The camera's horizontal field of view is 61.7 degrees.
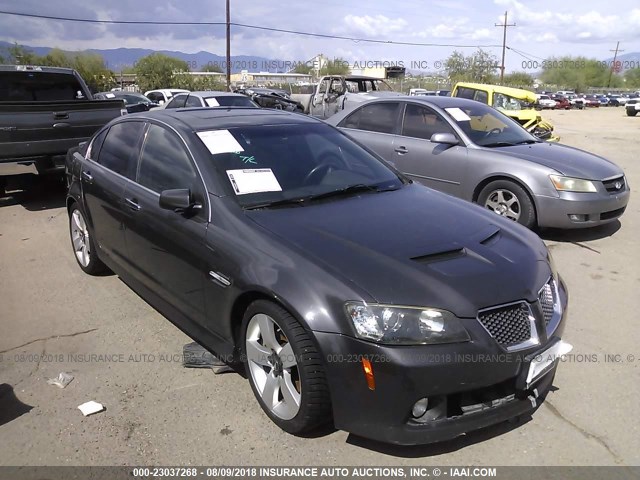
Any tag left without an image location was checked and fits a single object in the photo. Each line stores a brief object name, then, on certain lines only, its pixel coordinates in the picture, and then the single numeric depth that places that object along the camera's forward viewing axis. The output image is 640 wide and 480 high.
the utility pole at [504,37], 63.03
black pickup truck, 7.08
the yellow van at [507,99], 14.62
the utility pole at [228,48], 31.33
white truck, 13.80
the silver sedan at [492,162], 5.87
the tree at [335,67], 69.69
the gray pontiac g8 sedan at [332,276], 2.40
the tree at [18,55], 54.09
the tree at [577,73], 105.25
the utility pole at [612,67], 103.38
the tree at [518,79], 80.41
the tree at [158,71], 52.59
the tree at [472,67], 65.75
